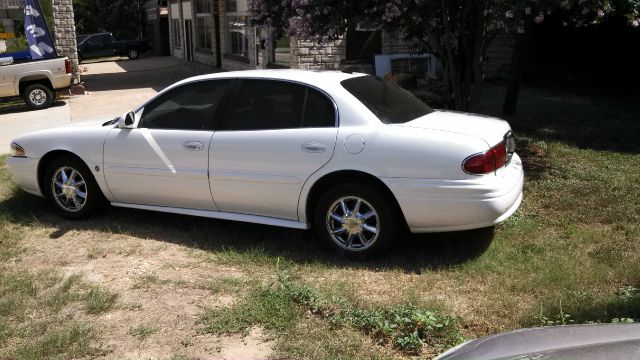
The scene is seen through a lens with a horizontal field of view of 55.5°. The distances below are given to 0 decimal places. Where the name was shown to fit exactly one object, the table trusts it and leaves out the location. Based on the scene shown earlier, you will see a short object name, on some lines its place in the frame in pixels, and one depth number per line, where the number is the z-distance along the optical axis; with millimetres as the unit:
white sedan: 4426
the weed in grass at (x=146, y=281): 4438
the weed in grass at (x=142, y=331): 3746
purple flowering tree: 6320
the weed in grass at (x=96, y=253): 5055
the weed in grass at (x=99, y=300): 4086
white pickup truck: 14250
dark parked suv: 35875
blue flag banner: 14352
